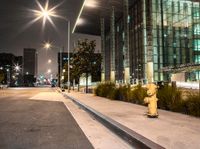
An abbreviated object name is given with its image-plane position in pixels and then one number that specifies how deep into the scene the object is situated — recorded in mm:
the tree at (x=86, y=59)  20666
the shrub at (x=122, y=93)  10621
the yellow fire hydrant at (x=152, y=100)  5673
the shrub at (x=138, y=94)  8881
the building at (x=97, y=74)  21071
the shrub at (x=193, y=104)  5848
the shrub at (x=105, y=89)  12785
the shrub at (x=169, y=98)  6811
